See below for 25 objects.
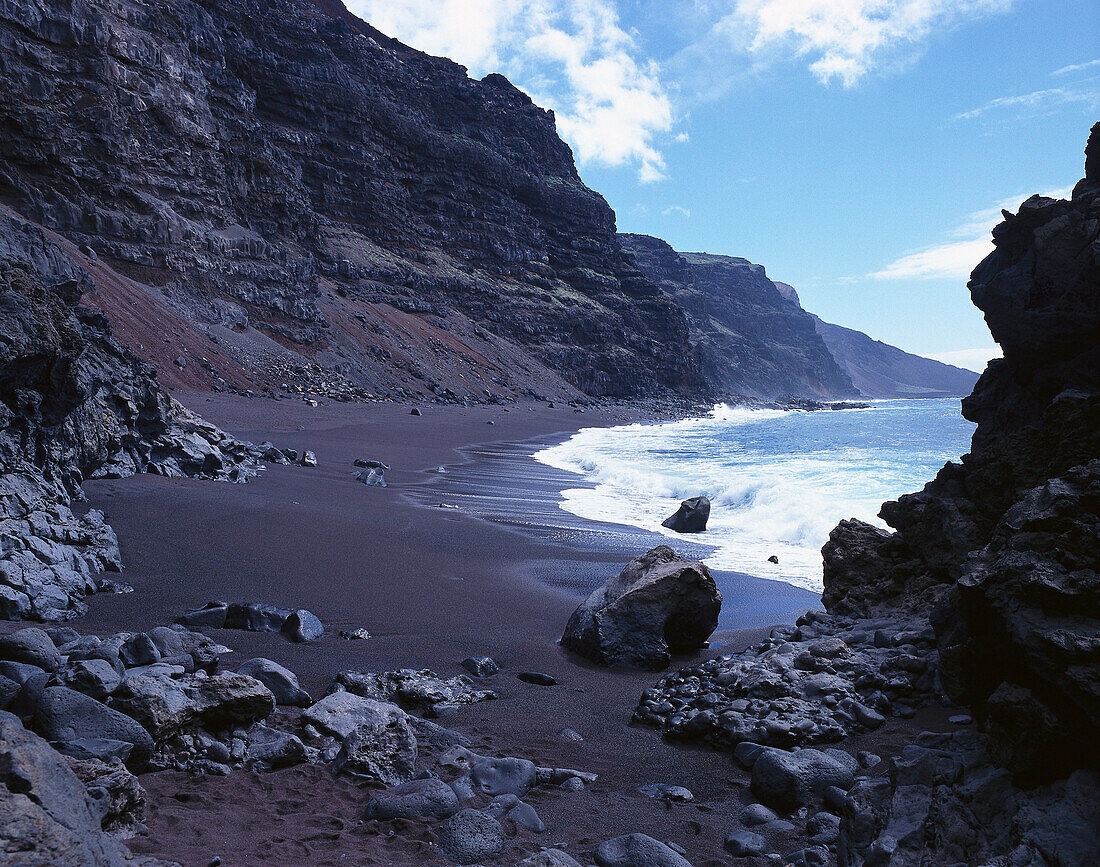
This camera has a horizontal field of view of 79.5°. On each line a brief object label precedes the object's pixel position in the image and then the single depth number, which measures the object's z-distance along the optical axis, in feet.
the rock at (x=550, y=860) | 8.20
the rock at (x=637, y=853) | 8.75
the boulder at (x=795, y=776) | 10.68
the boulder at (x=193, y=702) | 10.06
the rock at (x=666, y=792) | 11.02
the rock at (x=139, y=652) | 12.32
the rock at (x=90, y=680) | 10.11
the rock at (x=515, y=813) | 9.73
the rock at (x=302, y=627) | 16.33
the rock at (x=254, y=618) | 16.56
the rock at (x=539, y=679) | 15.60
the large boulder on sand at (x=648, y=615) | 17.21
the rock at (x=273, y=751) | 10.50
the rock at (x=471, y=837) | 8.86
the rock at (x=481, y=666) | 15.75
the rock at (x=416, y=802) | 9.55
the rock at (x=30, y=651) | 10.75
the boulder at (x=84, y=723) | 9.07
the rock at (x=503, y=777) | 10.69
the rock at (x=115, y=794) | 7.84
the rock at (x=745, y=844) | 9.41
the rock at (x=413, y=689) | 13.76
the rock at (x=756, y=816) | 10.26
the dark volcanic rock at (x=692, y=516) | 35.32
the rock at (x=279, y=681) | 12.62
